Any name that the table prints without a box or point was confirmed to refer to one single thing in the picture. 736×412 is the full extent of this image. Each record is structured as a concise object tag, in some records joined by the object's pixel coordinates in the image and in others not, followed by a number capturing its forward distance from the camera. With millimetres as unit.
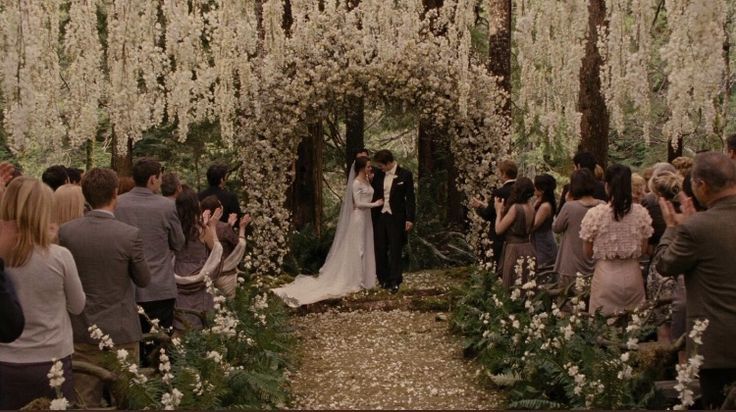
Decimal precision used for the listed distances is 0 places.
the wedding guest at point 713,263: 4391
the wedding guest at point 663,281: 5945
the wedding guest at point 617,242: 6422
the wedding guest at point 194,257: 6859
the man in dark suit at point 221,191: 8938
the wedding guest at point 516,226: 8852
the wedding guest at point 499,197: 9492
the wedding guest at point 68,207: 5430
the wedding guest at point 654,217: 7023
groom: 11812
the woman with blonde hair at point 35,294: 3986
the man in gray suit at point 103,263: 5160
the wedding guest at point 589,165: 8117
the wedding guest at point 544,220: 8648
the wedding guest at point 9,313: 3406
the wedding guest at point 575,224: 7293
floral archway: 12172
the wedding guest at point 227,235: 8219
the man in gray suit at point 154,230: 6301
